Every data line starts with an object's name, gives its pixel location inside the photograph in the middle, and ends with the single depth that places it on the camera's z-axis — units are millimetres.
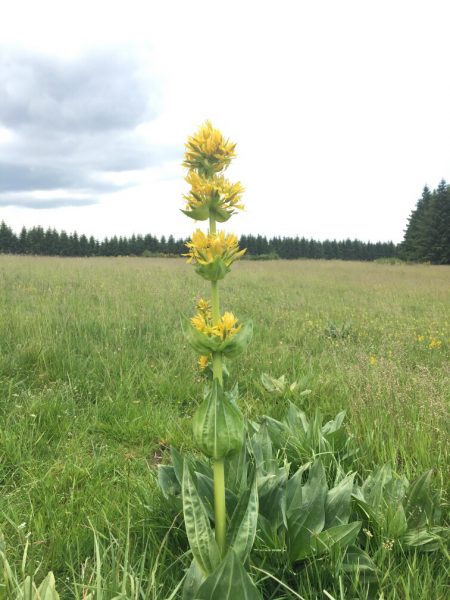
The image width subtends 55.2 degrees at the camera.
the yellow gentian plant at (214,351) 1470
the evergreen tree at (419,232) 45344
